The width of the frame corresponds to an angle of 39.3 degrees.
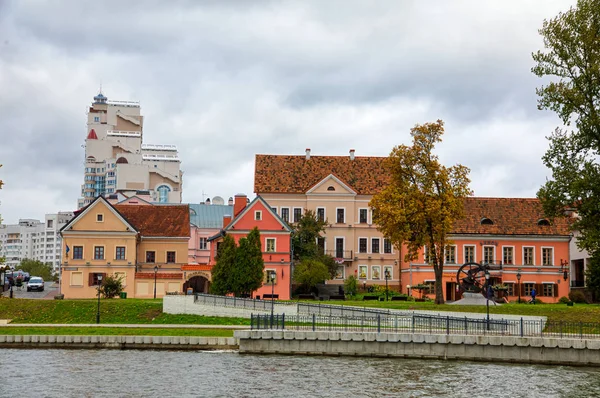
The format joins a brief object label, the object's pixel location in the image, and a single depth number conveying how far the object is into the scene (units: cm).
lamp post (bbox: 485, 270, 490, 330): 5521
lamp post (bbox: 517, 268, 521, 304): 8450
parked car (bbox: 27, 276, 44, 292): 8625
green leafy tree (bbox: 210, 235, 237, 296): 6556
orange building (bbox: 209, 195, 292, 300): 7894
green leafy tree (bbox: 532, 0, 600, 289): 5334
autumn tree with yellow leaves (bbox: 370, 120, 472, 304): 6438
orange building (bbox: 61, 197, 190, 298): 7712
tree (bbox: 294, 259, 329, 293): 7875
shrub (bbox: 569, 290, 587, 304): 7600
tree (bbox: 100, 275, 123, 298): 6912
